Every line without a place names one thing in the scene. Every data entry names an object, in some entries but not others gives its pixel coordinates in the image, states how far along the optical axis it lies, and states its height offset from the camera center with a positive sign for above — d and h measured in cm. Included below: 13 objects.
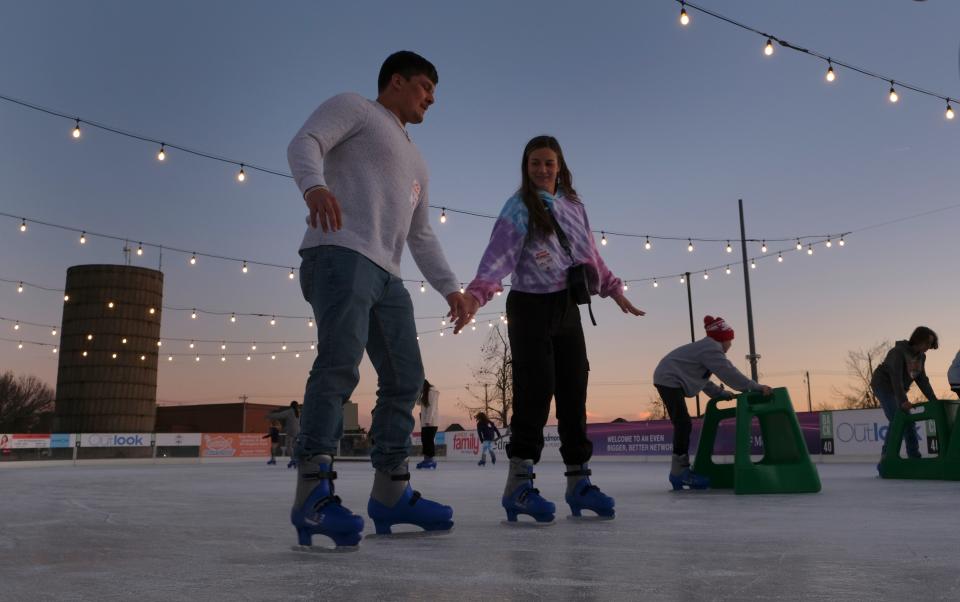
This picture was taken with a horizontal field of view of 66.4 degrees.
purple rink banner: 1355 -30
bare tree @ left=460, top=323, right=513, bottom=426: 3631 +233
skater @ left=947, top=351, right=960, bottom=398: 697 +45
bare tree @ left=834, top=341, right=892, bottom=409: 4722 +375
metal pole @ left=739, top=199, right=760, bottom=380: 1629 +262
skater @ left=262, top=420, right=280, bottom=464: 1760 -37
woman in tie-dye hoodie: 296 +44
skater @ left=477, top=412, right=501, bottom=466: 1627 -22
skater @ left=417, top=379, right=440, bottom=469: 1297 +3
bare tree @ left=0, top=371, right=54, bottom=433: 5759 +194
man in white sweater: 218 +45
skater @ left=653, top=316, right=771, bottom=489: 524 +34
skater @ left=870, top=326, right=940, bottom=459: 681 +52
